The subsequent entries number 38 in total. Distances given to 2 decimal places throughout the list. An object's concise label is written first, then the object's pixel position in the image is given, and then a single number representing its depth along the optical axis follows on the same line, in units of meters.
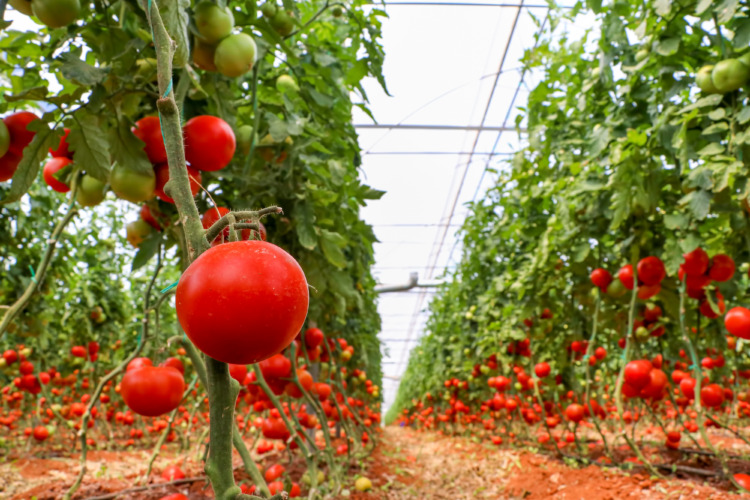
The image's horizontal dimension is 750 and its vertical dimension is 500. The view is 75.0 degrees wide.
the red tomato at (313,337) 2.43
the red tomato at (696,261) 2.02
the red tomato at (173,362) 1.30
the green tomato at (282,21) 1.50
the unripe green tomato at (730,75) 1.67
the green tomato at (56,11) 0.98
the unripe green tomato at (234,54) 1.10
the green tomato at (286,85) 1.88
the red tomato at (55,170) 1.18
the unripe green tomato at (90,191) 1.19
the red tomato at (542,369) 3.78
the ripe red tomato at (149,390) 0.92
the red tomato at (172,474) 2.25
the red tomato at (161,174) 1.02
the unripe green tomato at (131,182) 0.98
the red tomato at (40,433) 4.06
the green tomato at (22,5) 1.02
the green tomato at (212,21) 1.08
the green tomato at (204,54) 1.14
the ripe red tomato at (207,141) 0.94
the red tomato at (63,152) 1.16
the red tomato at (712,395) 2.76
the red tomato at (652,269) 2.21
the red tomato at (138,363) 1.16
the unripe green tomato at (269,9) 1.47
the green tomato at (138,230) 1.44
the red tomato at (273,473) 2.26
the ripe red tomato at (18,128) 0.99
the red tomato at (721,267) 2.03
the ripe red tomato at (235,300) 0.44
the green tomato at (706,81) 1.75
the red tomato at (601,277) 2.66
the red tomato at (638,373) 2.28
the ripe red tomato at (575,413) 3.33
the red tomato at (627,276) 2.40
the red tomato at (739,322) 1.69
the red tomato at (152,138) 1.02
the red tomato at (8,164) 1.03
